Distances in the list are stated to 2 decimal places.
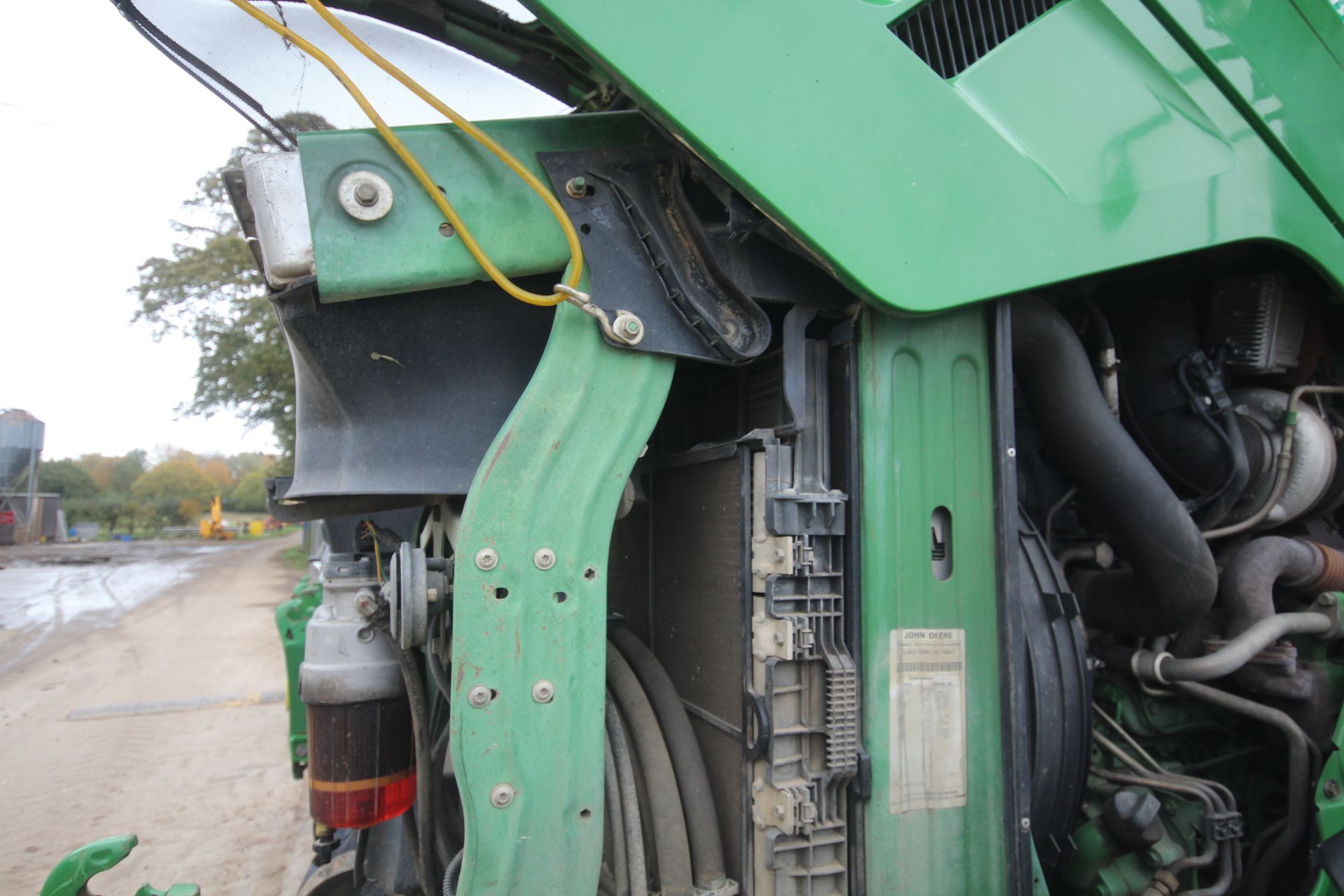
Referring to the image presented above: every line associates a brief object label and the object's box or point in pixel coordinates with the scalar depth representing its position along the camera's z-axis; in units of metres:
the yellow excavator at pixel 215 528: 35.12
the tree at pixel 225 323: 13.80
